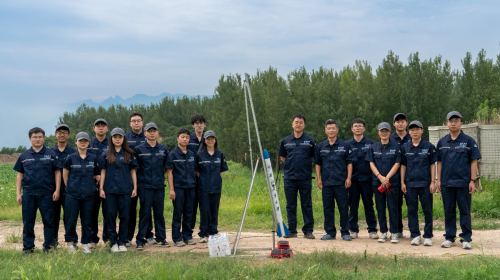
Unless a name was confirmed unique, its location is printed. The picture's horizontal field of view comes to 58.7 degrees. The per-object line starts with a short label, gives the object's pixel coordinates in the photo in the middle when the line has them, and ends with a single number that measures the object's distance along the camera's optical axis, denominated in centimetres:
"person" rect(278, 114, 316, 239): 726
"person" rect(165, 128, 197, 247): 695
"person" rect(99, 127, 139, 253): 643
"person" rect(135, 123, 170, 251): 677
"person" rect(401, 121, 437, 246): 663
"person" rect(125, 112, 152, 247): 703
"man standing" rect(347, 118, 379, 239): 730
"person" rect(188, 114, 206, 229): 736
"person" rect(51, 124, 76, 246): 665
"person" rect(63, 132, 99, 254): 634
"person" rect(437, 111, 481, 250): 639
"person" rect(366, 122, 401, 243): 691
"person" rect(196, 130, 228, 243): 713
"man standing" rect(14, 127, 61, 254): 631
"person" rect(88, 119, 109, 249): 693
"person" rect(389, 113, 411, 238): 720
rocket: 596
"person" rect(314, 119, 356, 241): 711
